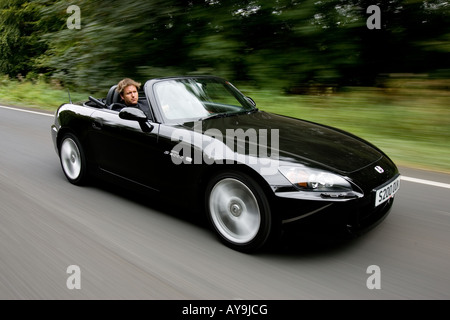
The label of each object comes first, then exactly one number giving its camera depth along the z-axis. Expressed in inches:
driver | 172.4
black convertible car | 114.5
